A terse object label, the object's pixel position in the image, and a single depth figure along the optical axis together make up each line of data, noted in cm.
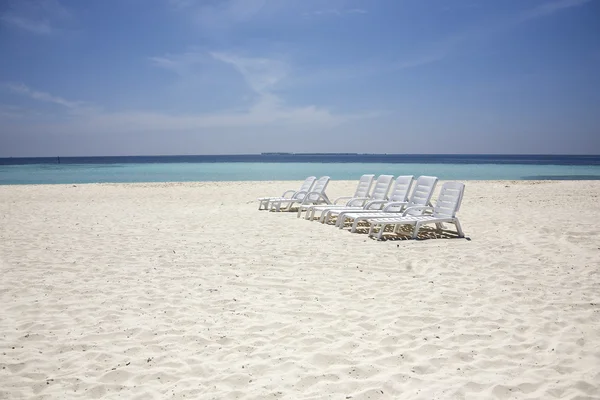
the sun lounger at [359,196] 1038
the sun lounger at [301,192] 1241
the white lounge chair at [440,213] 790
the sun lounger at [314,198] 1184
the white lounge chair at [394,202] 942
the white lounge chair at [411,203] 893
